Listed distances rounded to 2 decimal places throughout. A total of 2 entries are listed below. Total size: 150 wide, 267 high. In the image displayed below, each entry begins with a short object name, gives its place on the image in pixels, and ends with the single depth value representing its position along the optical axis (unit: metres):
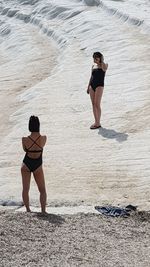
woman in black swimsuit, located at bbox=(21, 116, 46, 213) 10.77
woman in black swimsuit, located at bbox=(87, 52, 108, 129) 15.51
